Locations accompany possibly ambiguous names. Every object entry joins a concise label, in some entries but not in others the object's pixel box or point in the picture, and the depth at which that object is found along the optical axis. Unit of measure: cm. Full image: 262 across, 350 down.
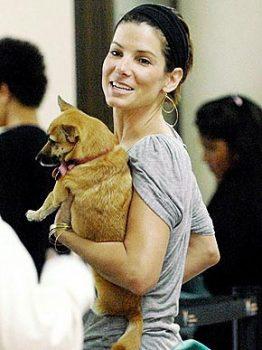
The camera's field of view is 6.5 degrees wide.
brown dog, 435
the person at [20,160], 492
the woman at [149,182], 431
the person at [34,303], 372
